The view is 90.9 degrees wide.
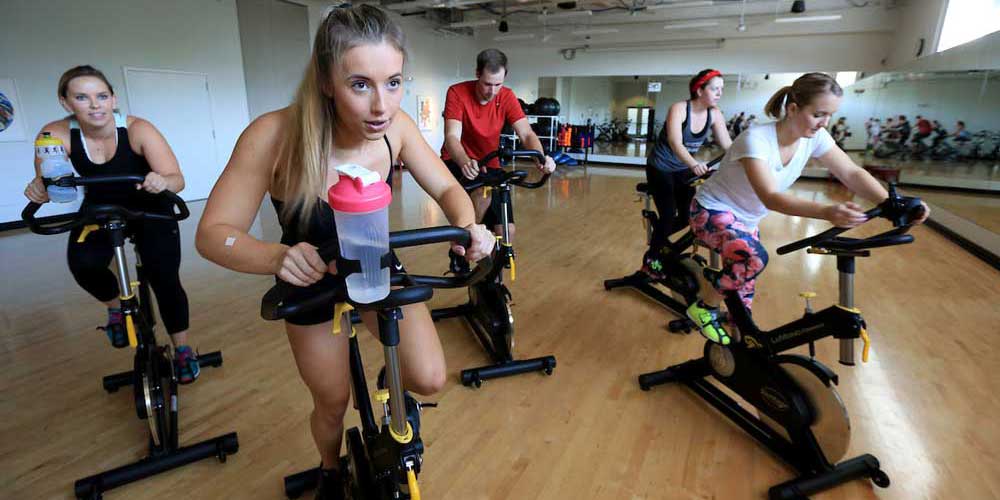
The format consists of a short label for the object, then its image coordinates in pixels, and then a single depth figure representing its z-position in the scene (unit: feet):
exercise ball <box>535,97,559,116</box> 41.19
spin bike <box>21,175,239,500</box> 5.80
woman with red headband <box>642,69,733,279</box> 11.32
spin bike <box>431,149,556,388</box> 8.46
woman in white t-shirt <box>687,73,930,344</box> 6.31
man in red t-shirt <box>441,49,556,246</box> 9.33
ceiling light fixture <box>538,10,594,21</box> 32.43
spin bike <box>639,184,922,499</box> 5.76
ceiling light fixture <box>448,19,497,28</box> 36.40
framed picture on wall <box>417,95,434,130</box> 41.86
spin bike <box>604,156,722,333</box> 10.42
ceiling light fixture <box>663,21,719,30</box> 34.65
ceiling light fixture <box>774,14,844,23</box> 30.85
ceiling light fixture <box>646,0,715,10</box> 32.62
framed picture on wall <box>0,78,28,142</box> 19.38
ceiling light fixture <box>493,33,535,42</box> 39.50
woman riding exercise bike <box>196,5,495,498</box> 3.24
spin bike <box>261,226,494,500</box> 3.04
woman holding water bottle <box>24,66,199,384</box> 6.42
